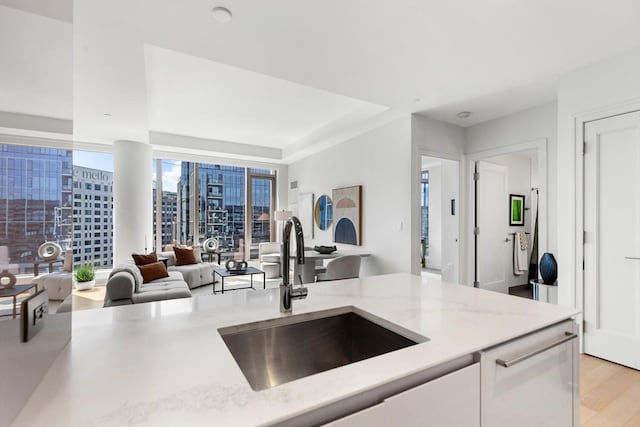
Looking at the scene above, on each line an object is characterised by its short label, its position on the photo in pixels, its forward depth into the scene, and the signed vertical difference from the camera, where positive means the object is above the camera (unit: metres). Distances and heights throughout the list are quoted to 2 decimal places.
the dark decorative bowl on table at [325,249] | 4.68 -0.53
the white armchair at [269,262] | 6.12 -0.93
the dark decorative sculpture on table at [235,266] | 4.75 -0.79
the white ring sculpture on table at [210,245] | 6.51 -0.66
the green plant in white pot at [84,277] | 5.05 -1.04
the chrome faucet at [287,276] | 1.17 -0.23
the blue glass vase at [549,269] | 3.16 -0.55
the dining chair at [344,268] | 3.71 -0.65
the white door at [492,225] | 4.44 -0.15
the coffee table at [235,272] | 4.54 -0.87
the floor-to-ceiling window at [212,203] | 6.77 +0.24
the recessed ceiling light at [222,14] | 1.95 +1.27
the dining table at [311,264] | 4.20 -0.67
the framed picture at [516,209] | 5.09 +0.10
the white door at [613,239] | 2.49 -0.20
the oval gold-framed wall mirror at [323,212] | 5.81 +0.04
